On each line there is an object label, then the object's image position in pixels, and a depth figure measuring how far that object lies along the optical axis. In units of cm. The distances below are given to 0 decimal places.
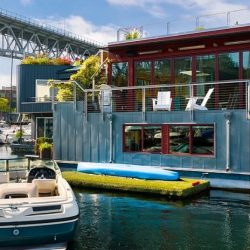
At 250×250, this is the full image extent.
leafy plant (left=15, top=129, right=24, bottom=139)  4569
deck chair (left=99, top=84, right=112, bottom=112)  2086
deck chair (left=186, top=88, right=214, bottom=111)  1802
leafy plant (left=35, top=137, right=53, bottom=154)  2855
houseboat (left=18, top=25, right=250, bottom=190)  1734
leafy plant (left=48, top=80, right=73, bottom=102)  2967
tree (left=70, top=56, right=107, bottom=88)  3097
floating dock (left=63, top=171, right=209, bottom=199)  1564
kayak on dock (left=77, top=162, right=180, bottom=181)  1728
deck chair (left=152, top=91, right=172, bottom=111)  1909
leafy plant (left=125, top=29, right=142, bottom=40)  2416
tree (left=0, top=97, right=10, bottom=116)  10600
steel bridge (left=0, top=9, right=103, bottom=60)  9871
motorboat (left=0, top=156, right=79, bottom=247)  859
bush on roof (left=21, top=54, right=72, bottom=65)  4384
